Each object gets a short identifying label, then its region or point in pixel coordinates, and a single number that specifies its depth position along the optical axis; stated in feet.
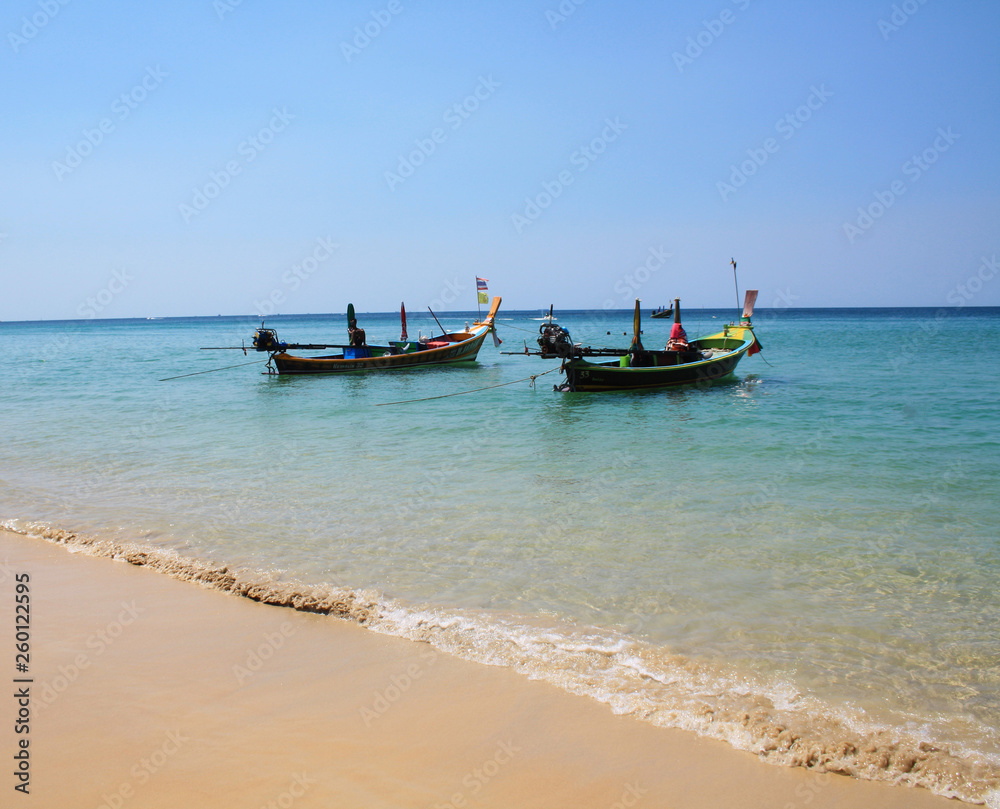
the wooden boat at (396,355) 88.74
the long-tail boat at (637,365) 65.31
